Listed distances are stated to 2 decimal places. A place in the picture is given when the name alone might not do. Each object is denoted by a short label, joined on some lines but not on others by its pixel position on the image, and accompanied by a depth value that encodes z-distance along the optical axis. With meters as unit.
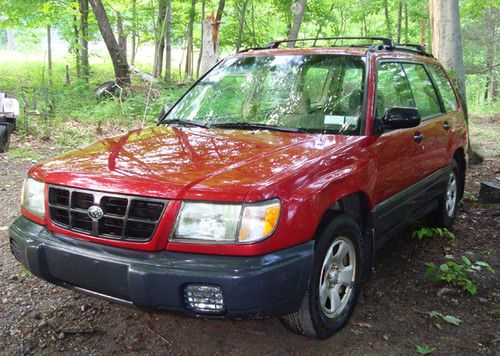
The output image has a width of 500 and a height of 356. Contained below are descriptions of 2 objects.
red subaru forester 2.32
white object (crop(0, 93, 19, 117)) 8.75
